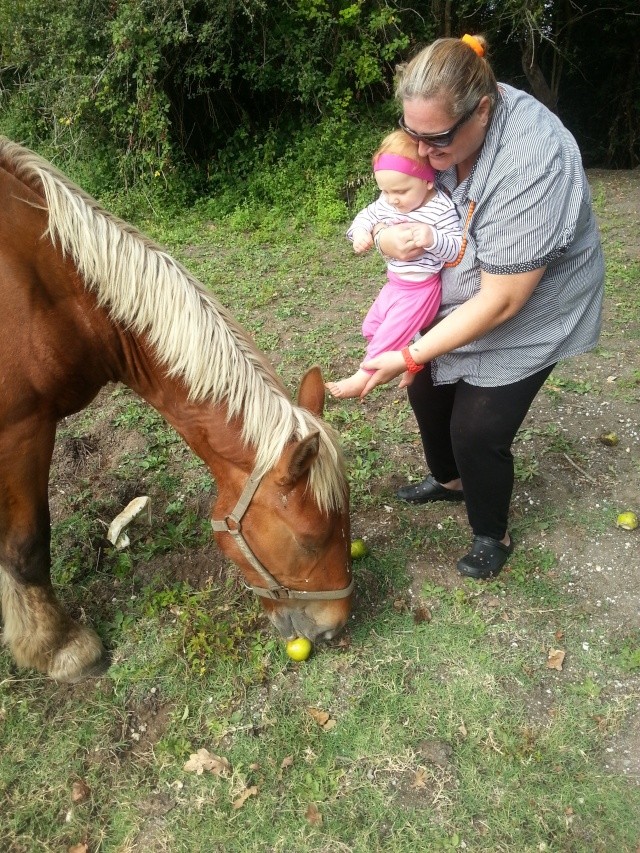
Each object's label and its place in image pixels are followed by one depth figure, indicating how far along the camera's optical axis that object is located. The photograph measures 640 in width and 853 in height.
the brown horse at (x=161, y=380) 1.94
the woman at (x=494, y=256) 1.74
